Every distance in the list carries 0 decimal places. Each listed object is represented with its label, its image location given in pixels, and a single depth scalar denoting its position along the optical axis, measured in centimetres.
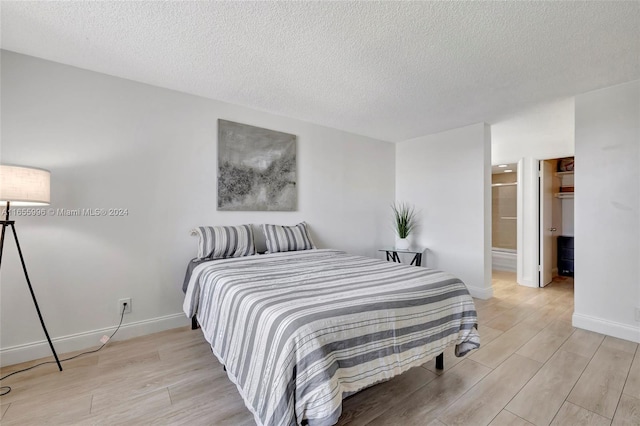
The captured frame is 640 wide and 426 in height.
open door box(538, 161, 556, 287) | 429
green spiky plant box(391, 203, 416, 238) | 430
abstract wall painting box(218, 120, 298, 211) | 304
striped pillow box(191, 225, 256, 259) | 268
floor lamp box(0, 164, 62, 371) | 171
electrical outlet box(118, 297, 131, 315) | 248
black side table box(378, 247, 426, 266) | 404
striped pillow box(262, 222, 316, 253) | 305
